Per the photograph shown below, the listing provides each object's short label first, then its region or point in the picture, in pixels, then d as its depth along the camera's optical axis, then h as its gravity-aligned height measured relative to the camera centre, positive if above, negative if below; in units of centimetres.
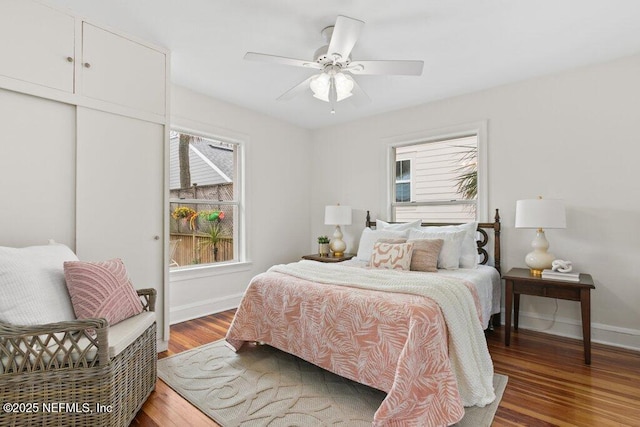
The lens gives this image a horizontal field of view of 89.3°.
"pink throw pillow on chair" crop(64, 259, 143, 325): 179 -46
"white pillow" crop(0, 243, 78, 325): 159 -40
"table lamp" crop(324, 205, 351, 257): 440 -10
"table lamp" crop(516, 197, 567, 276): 277 -6
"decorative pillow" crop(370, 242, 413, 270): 299 -41
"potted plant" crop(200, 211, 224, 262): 399 -21
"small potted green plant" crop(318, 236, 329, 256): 457 -46
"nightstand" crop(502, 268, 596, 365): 252 -64
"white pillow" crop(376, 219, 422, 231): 373 -15
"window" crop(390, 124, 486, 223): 377 +44
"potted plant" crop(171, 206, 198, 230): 373 -4
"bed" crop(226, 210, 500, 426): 167 -75
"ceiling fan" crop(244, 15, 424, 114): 207 +110
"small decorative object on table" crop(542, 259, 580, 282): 270 -51
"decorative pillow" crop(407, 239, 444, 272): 297 -39
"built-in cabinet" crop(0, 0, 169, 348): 207 +52
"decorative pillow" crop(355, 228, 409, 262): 355 -27
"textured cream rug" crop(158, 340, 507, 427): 184 -117
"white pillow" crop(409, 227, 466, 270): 310 -33
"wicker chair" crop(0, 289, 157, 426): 143 -75
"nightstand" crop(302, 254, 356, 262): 418 -60
